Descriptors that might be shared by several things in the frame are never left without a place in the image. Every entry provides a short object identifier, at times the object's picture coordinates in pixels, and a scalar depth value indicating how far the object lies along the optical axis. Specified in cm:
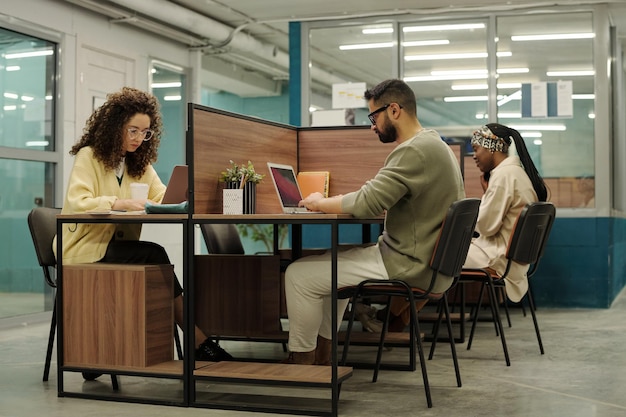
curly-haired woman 366
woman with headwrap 459
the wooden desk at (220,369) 312
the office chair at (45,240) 382
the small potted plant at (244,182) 355
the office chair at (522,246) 438
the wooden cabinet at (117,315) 336
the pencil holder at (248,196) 355
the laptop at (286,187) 397
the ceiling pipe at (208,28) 724
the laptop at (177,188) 356
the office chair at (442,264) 330
